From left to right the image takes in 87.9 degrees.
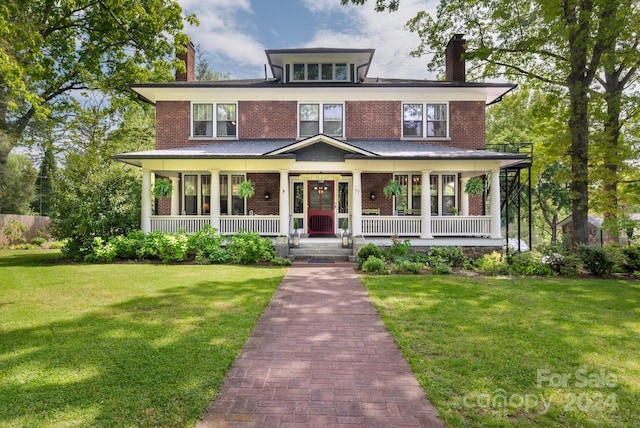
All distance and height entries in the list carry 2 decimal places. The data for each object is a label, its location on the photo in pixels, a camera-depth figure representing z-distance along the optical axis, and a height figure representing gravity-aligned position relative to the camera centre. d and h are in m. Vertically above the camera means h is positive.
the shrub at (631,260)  10.08 -1.44
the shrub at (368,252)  10.74 -1.24
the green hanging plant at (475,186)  12.29 +1.03
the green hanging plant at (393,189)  12.67 +0.97
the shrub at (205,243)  11.42 -0.96
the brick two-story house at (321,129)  14.70 +3.89
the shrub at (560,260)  9.91 -1.42
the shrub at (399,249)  11.36 -1.20
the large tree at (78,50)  9.86 +7.56
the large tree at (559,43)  10.81 +6.50
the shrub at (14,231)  17.94 -0.81
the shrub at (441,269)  9.77 -1.63
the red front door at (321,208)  14.74 +0.30
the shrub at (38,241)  18.94 -1.43
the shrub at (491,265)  10.02 -1.59
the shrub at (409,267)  9.84 -1.59
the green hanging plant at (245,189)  12.66 +1.00
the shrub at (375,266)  9.78 -1.55
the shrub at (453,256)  11.02 -1.41
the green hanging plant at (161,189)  12.48 +1.01
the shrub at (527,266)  9.86 -1.59
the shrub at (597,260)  9.77 -1.39
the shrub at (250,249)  11.21 -1.16
